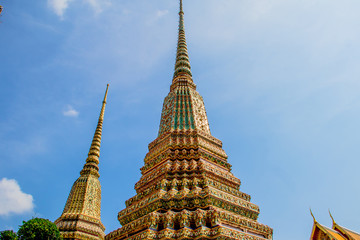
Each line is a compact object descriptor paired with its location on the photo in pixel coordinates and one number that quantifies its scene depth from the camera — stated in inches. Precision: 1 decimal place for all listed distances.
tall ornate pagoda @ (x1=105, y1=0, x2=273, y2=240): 397.7
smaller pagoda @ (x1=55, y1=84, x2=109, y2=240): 741.3
